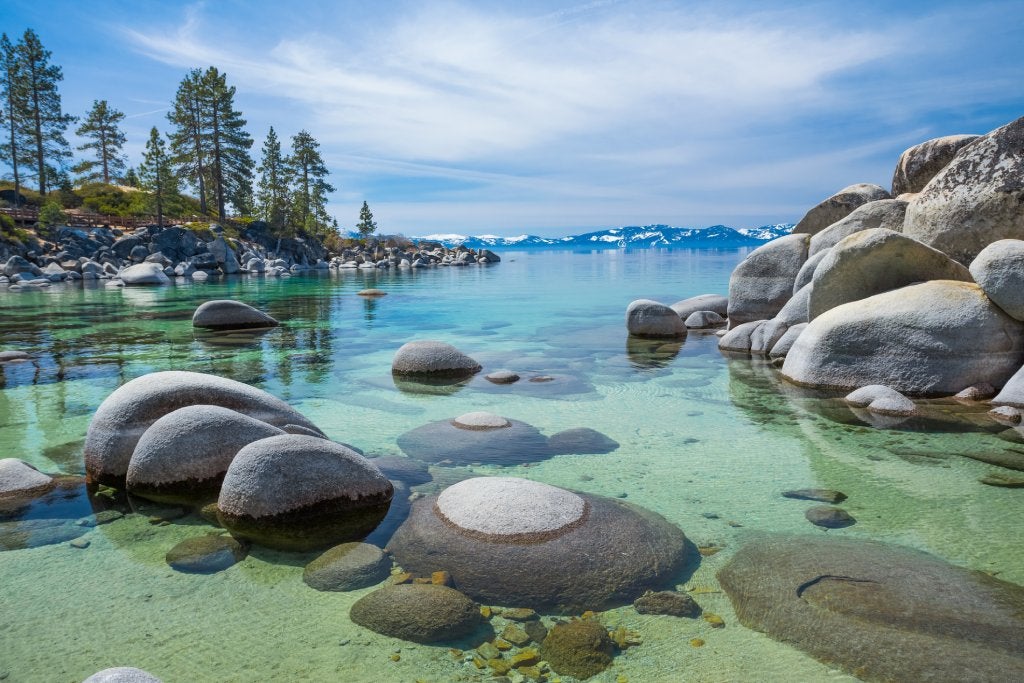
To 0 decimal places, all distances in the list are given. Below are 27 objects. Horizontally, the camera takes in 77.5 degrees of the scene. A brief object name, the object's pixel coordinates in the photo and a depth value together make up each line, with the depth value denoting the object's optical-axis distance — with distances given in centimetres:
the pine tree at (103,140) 7794
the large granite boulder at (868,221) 1421
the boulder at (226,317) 1941
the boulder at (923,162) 1508
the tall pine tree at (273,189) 7512
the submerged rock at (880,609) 350
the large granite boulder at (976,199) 1060
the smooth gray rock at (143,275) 4344
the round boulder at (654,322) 1773
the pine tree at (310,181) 8206
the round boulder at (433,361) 1234
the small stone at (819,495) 608
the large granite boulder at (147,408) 635
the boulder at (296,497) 520
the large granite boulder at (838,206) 1755
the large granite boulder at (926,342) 950
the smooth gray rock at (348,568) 451
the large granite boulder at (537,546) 433
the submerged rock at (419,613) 389
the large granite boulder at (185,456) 596
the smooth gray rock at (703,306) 2102
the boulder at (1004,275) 930
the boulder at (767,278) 1639
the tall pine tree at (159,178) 6266
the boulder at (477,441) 736
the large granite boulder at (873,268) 1090
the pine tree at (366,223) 9450
